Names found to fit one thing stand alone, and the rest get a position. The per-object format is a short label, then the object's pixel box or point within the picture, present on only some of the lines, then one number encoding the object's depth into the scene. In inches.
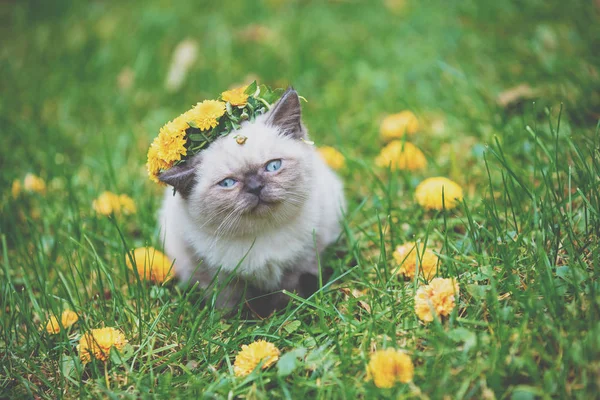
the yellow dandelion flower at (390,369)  54.7
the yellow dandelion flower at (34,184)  103.6
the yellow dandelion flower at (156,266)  80.7
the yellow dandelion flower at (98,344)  65.3
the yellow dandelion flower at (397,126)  109.0
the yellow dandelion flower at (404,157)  100.0
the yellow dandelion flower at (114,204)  94.9
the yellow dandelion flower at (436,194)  84.3
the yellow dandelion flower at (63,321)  71.7
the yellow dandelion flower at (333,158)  105.1
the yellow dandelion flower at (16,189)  102.0
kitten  69.5
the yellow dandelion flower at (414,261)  71.7
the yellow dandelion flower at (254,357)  61.5
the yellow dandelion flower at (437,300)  62.1
